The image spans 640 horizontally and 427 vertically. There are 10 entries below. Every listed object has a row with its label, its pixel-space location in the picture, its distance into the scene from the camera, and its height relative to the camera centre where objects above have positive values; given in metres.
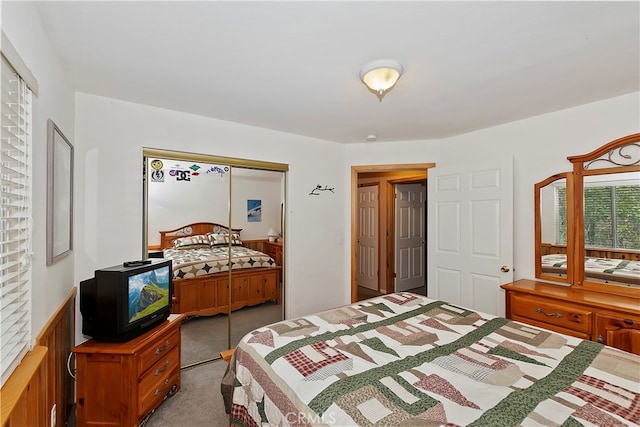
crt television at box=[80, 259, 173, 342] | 1.87 -0.57
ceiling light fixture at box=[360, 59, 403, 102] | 1.77 +0.90
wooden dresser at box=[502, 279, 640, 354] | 2.00 -0.72
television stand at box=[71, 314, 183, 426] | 1.81 -1.05
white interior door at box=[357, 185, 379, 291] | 5.33 -0.36
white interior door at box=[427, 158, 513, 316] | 2.88 -0.17
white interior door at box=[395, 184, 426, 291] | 5.20 -0.34
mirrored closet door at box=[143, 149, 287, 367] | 2.66 -0.22
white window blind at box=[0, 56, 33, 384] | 0.99 -0.01
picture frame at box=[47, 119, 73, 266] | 1.54 +0.14
